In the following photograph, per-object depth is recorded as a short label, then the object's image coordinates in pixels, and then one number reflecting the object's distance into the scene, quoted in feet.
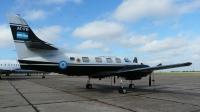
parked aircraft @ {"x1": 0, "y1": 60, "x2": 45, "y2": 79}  123.77
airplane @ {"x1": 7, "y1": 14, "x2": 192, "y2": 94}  44.78
